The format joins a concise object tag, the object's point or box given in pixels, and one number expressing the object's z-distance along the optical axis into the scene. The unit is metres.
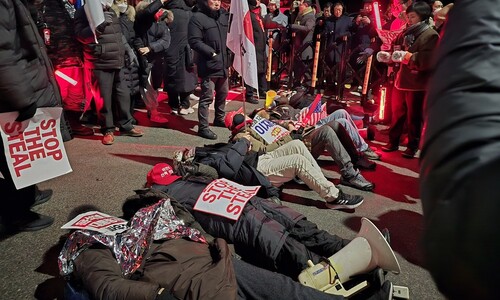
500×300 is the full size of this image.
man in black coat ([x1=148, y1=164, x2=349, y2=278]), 2.48
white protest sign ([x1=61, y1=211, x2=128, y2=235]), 2.17
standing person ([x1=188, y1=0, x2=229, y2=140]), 5.62
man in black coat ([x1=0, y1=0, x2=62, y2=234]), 2.63
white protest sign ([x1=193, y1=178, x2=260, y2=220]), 2.57
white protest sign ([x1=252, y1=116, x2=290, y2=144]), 4.32
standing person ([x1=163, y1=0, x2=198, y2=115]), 6.58
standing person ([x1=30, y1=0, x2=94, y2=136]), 4.80
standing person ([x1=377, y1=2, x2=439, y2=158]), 4.61
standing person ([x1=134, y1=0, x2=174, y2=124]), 5.76
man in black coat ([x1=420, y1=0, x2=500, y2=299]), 0.44
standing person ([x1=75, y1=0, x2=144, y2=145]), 4.57
